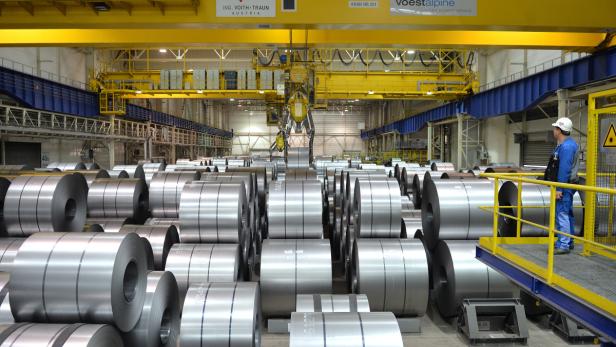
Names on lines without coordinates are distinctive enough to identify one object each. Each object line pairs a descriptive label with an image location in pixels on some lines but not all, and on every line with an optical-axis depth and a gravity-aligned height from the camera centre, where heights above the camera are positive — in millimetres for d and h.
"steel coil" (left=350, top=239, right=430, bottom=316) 5391 -1521
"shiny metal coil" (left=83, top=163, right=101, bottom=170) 14112 -213
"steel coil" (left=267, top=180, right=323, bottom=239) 6453 -846
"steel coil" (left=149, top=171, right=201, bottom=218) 7758 -646
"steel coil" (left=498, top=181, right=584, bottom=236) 6449 -783
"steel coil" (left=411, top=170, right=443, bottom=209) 10305 -693
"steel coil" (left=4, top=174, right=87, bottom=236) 5730 -608
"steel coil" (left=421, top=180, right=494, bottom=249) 6148 -739
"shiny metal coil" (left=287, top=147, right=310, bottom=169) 14320 +44
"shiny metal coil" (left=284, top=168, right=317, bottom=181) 9266 -347
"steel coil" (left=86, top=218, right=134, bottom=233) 6744 -1030
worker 4211 -157
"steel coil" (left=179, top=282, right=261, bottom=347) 3855 -1465
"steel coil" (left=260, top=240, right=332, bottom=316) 5340 -1480
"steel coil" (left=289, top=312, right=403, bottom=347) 3014 -1246
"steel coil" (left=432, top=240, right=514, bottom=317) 5602 -1596
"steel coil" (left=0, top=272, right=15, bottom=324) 3801 -1306
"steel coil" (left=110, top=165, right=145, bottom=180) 11094 -299
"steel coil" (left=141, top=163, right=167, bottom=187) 12595 -228
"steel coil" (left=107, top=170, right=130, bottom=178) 10152 -343
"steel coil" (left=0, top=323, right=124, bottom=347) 2963 -1248
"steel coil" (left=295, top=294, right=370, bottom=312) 4234 -1467
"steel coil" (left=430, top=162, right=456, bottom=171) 13306 -252
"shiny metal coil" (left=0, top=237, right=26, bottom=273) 5199 -1143
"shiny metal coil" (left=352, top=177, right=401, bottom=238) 6367 -777
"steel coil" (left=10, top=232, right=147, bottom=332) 3369 -975
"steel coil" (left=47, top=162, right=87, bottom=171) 13547 -199
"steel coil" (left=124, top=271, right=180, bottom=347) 4020 -1589
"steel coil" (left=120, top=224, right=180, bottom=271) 6098 -1138
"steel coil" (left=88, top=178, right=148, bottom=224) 7516 -709
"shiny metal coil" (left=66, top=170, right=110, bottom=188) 8810 -319
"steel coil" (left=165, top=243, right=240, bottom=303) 5312 -1338
